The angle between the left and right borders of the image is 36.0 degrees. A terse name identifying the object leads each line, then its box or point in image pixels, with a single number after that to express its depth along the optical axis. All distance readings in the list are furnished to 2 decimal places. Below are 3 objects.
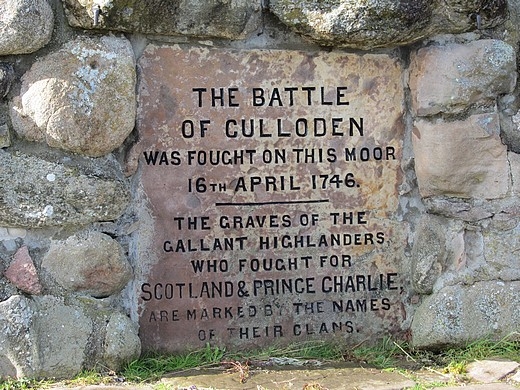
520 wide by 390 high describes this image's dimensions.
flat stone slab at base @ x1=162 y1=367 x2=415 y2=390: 2.60
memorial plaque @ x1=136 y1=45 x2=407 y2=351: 2.86
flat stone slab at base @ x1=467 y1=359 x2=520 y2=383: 2.66
